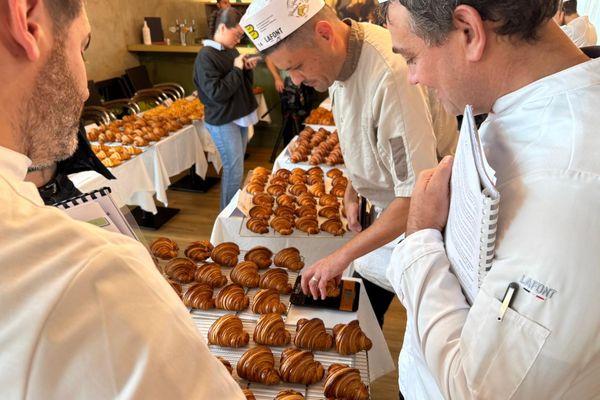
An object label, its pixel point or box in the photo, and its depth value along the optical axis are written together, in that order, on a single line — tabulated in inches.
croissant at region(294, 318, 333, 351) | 60.6
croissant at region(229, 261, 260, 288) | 74.6
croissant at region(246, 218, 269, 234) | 95.3
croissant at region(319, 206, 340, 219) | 101.1
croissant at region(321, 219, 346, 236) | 94.2
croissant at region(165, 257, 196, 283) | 75.7
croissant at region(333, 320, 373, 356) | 60.6
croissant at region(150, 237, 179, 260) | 87.3
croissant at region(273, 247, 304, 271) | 80.0
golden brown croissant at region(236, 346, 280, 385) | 55.0
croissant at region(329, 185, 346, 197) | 112.0
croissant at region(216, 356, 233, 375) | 57.1
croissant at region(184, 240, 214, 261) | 84.3
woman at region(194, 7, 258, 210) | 160.4
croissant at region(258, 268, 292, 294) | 72.9
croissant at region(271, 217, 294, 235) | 95.1
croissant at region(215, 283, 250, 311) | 68.4
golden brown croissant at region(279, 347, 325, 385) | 55.1
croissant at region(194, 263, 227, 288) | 74.5
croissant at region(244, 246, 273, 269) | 79.7
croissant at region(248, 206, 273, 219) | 99.1
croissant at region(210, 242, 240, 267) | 81.4
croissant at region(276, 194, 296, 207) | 106.7
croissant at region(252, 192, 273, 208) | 106.7
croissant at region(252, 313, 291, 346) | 61.1
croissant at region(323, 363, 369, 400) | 52.7
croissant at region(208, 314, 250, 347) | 60.9
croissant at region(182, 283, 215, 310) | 68.7
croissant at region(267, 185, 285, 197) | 113.6
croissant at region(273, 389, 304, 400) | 51.1
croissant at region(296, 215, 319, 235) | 95.2
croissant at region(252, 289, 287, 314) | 67.4
